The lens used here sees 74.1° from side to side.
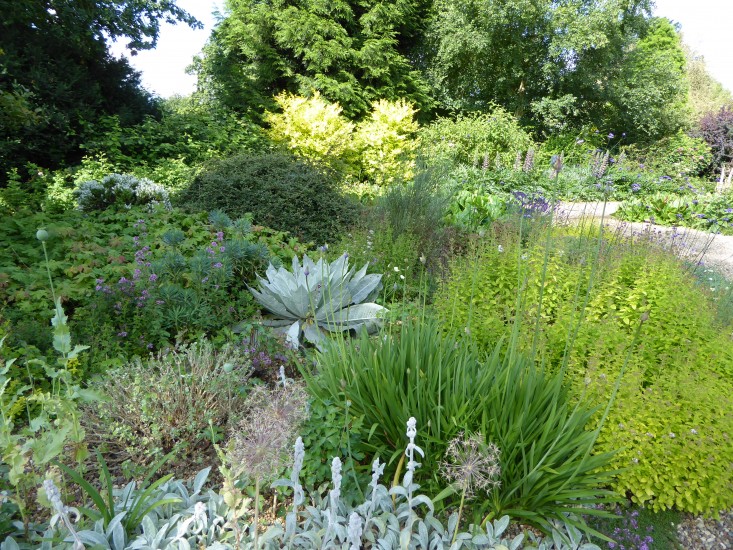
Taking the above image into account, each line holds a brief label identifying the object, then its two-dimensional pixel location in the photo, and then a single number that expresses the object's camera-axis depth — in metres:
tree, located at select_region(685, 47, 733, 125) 27.81
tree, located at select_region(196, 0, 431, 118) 14.39
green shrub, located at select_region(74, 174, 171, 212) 5.91
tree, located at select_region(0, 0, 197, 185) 8.58
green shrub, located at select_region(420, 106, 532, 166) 15.12
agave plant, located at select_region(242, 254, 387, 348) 3.39
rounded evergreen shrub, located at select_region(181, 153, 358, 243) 6.07
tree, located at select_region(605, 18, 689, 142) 18.03
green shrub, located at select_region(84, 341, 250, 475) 2.13
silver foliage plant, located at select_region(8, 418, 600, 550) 1.51
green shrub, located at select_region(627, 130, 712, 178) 14.95
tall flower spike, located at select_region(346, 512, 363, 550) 1.14
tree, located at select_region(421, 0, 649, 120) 16.36
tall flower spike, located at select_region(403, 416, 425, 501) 1.46
